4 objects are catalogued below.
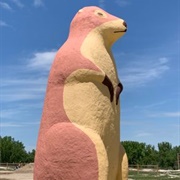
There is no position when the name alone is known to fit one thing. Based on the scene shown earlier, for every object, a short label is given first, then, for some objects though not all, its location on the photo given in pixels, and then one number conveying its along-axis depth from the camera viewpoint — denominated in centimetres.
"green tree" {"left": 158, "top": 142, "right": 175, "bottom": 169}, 4158
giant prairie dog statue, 366
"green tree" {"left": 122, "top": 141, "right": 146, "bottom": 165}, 4172
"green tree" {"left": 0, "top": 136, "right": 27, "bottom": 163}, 4126
